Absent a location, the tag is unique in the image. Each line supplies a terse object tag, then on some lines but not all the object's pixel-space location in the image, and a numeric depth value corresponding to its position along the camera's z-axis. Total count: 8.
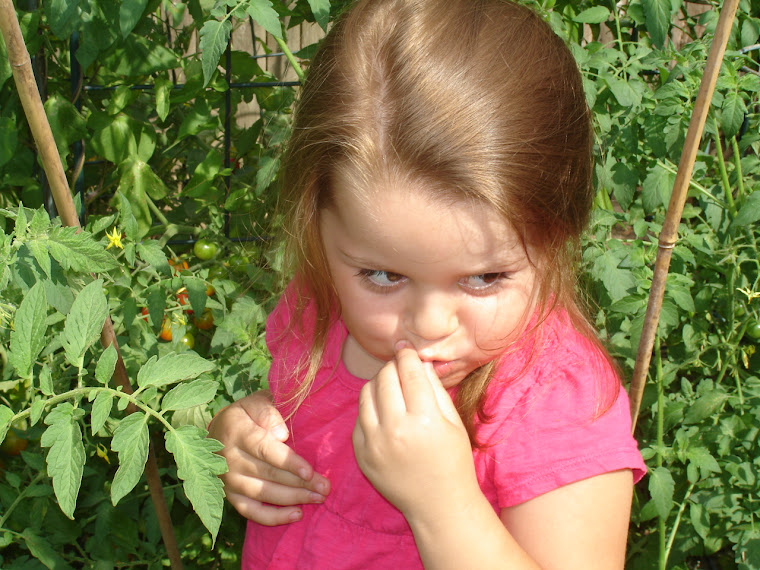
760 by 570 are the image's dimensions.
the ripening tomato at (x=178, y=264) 1.83
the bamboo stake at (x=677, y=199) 0.92
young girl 0.87
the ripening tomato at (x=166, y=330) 1.72
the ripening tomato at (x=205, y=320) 1.85
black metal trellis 1.92
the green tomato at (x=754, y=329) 1.58
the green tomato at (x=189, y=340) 1.74
